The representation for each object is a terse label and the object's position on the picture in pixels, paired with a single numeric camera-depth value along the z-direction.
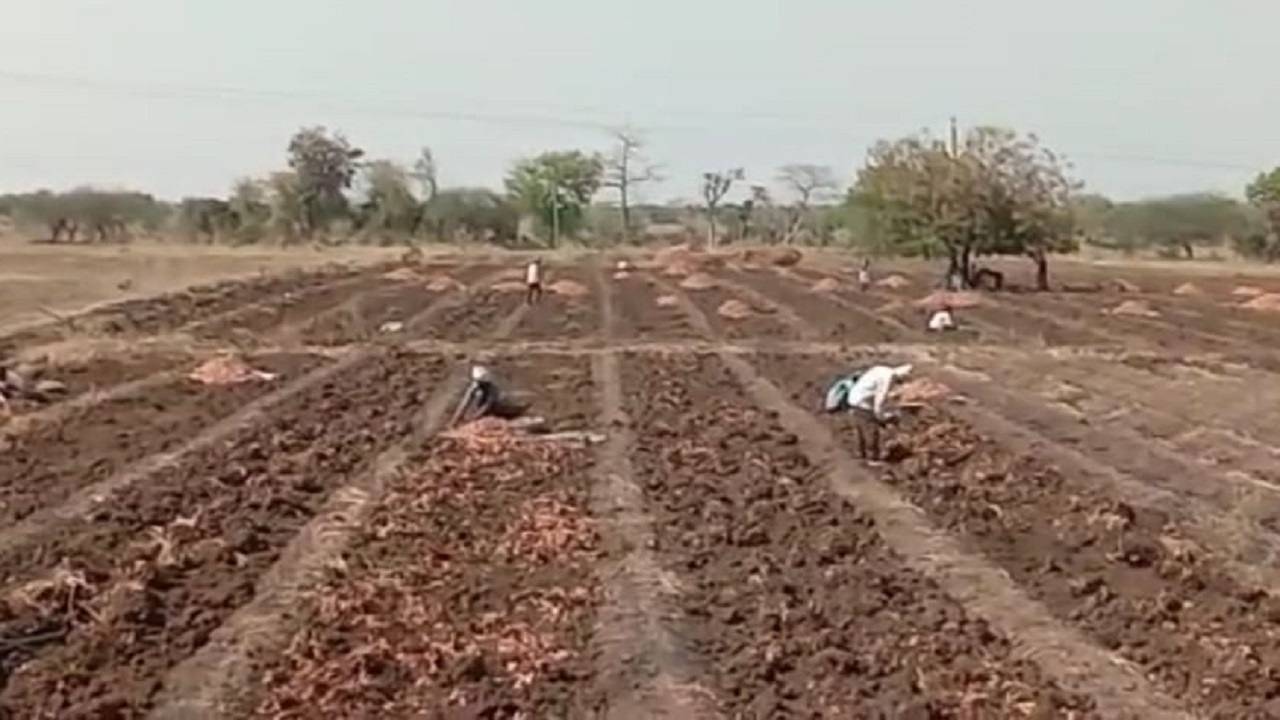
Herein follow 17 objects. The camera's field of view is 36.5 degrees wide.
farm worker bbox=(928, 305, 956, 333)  37.94
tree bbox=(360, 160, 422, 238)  105.56
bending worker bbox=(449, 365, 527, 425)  20.30
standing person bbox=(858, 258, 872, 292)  55.34
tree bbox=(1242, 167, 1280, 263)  93.69
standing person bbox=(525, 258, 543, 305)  45.75
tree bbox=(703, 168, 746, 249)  113.88
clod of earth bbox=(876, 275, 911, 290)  57.72
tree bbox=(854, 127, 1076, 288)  54.28
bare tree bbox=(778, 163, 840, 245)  113.69
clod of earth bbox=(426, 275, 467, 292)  52.28
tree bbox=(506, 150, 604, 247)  115.44
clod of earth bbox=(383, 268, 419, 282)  58.50
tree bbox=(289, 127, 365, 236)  108.00
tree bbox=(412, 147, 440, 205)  112.62
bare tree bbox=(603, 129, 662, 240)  121.06
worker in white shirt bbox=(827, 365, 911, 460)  17.97
